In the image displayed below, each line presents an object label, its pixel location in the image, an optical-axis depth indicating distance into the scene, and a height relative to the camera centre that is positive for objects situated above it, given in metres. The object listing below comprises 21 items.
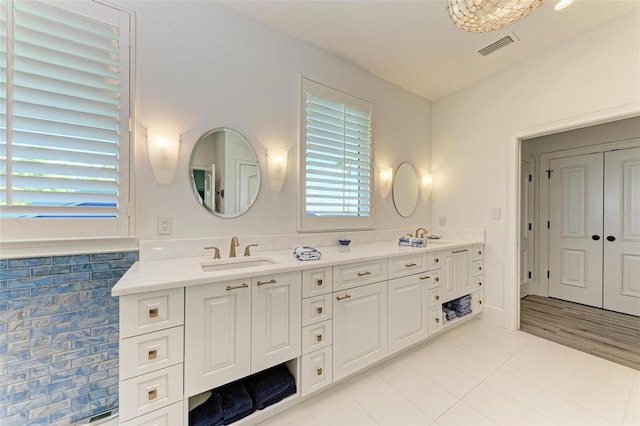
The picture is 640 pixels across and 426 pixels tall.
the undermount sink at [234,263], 1.69 -0.37
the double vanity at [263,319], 1.16 -0.65
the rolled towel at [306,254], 1.73 -0.30
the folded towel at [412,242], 2.43 -0.30
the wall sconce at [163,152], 1.65 +0.40
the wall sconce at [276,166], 2.10 +0.38
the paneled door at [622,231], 3.04 -0.23
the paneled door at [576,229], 3.32 -0.23
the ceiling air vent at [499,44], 2.24 +1.57
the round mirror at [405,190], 3.07 +0.29
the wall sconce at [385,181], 2.90 +0.36
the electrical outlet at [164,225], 1.69 -0.09
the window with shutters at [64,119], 1.31 +0.52
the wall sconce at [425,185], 3.36 +0.37
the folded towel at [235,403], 1.39 -1.11
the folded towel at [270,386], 1.49 -1.09
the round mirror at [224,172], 1.83 +0.30
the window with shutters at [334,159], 2.32 +0.53
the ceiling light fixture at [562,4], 1.71 +1.44
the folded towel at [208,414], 1.33 -1.11
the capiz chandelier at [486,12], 1.19 +1.00
